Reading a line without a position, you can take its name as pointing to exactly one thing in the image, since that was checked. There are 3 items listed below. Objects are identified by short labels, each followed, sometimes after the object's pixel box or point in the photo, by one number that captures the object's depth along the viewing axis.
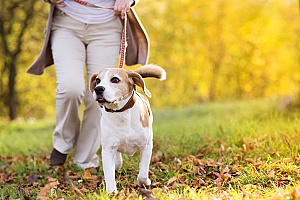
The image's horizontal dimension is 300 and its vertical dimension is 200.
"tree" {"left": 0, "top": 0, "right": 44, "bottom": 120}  12.60
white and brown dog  3.33
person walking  4.38
